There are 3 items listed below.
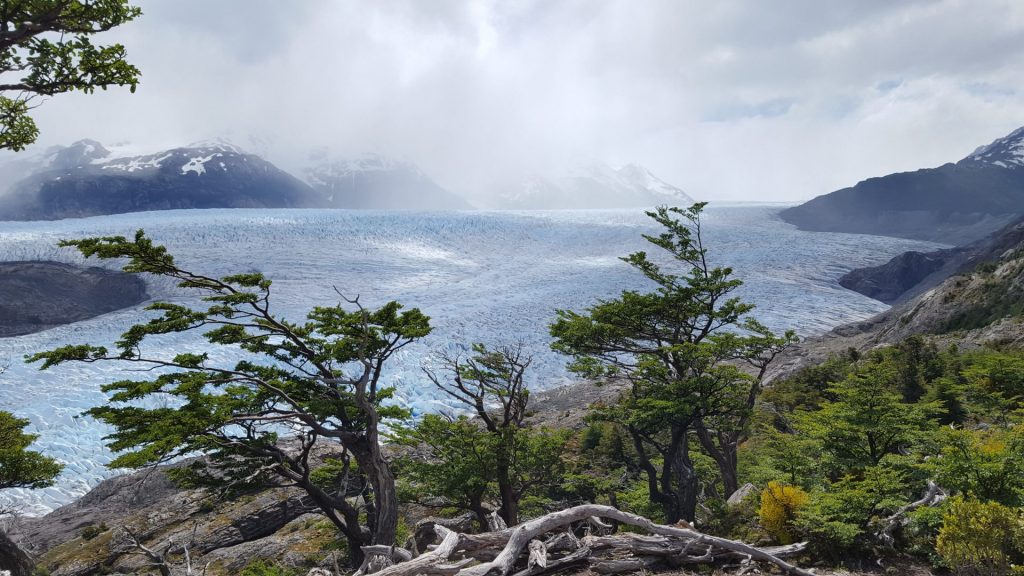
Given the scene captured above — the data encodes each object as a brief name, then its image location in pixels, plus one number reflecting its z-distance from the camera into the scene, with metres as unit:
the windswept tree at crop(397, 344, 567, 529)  11.99
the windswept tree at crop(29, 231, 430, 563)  8.20
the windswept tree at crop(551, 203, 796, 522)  11.61
